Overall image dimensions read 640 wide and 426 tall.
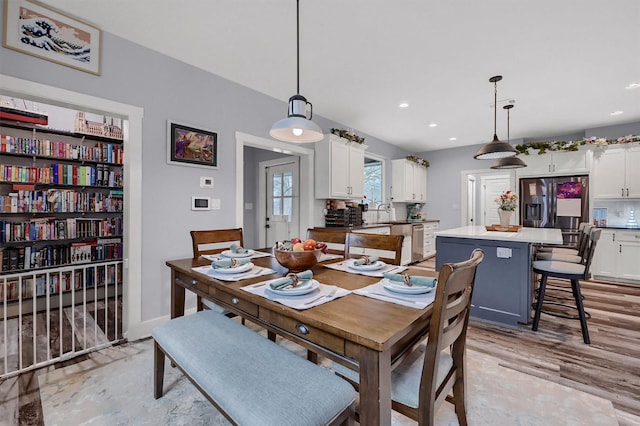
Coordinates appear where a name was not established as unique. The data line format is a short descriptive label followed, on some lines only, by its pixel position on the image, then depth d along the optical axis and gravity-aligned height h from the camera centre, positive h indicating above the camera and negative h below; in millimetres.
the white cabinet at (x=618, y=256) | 4371 -646
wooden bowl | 1543 -247
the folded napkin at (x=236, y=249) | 2180 -276
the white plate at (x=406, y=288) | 1251 -333
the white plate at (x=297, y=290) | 1213 -332
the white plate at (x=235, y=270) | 1584 -318
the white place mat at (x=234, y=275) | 1533 -343
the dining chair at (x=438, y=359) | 1020 -641
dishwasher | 5602 -572
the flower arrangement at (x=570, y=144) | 4520 +1218
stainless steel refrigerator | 4746 +207
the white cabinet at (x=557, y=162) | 4816 +935
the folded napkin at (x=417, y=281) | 1316 -316
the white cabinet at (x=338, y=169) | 4172 +710
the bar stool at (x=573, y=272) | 2484 -529
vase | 3809 -30
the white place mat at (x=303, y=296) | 1138 -359
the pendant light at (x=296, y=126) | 1847 +598
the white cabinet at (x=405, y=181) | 6082 +748
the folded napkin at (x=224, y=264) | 1658 -299
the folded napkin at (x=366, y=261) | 1828 -304
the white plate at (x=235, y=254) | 2066 -301
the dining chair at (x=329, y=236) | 2355 -188
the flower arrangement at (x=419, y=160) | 6175 +1244
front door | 4641 +199
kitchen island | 2750 -555
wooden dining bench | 938 -638
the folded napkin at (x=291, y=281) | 1265 -311
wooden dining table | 901 -417
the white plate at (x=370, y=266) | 1726 -325
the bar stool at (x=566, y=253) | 2785 -468
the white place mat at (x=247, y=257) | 2085 -324
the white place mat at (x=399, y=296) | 1158 -362
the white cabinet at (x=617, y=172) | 4504 +711
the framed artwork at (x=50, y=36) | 1972 +1328
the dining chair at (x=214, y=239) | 2194 -212
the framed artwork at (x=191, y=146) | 2756 +697
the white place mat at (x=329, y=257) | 2092 -333
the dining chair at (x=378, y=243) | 2039 -216
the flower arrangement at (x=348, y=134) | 4344 +1262
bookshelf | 3127 +116
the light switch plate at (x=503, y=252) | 2825 -381
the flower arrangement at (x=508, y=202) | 3785 +174
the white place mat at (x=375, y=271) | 1646 -340
